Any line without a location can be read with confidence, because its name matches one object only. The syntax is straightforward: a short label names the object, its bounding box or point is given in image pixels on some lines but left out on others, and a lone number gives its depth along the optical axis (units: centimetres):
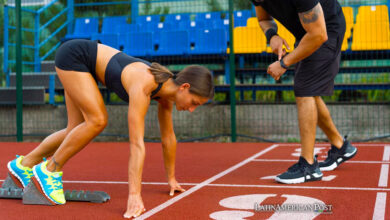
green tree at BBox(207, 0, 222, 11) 1030
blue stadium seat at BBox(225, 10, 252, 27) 979
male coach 436
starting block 361
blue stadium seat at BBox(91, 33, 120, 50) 1063
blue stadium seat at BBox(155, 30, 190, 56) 1017
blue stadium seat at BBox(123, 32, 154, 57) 1012
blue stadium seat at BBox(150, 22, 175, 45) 1134
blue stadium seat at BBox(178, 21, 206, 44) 1069
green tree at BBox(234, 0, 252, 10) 995
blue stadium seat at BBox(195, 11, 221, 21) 1128
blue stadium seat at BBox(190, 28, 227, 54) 983
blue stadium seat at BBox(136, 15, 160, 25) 1165
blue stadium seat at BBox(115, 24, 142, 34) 1129
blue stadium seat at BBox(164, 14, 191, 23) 1201
